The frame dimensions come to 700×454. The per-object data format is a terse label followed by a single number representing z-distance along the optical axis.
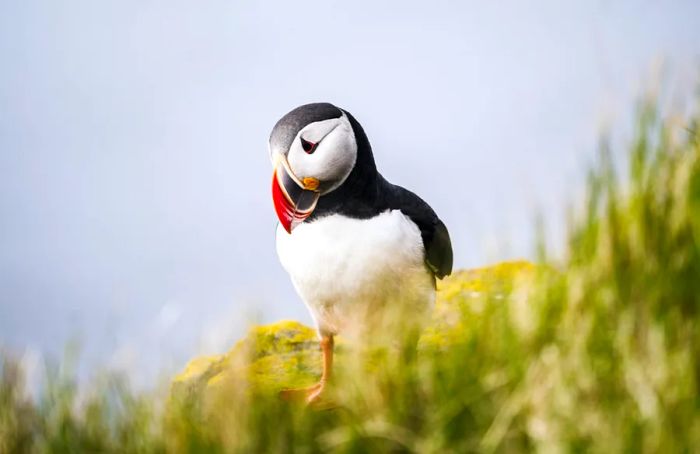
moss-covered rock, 6.39
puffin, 8.83
